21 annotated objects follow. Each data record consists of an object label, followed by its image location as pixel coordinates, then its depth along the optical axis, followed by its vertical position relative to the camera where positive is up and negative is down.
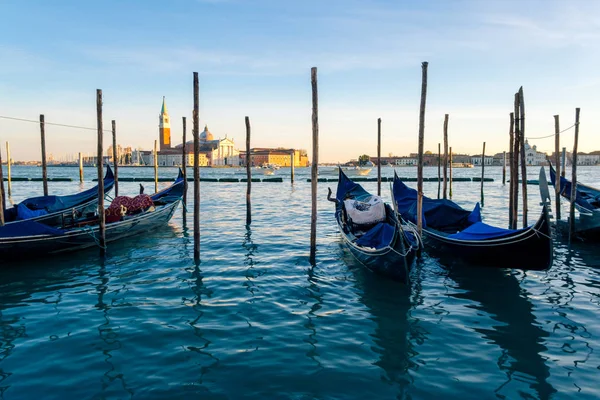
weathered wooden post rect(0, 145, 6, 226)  7.74 -0.61
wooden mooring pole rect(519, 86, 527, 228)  8.45 +0.89
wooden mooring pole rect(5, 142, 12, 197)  22.55 +0.77
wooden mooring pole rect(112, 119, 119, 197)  14.38 +1.18
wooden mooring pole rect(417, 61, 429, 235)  7.91 +0.68
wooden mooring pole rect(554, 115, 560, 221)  10.30 +0.64
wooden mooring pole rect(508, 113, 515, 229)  9.01 -0.29
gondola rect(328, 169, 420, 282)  6.14 -1.19
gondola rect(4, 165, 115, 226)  9.34 -0.95
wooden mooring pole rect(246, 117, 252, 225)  12.88 -0.25
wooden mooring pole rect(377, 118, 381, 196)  16.76 +1.34
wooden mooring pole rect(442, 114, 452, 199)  14.32 +1.21
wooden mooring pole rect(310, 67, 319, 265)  7.53 +0.69
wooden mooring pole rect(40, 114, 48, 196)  11.93 +0.75
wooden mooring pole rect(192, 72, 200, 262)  7.86 -0.38
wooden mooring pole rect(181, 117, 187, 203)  12.95 +0.16
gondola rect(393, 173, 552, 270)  5.96 -1.17
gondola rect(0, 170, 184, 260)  7.41 -1.32
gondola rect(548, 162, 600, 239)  9.49 -0.94
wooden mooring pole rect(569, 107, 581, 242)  9.66 -0.65
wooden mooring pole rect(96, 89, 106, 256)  8.09 -0.47
